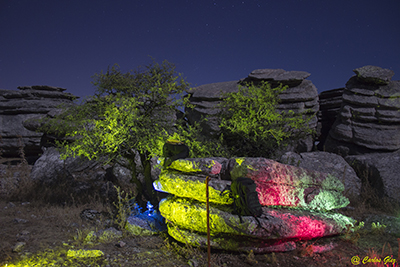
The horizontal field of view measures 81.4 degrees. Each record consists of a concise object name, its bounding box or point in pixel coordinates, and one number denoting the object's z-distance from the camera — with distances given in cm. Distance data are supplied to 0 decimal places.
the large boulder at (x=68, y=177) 1085
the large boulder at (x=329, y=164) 1002
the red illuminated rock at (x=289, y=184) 545
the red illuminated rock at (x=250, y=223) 486
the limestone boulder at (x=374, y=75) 1439
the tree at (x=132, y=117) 759
